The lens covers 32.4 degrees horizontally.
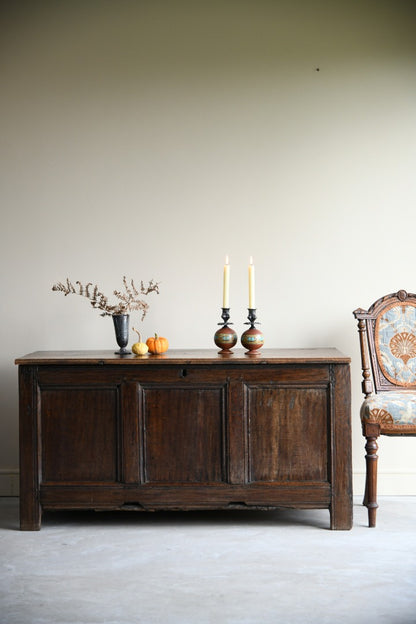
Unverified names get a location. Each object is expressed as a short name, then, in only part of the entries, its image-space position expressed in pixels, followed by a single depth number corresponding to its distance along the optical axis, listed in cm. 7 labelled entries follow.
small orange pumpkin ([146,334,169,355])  340
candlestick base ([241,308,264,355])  340
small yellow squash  339
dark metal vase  348
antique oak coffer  323
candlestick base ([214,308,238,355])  346
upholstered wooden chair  358
